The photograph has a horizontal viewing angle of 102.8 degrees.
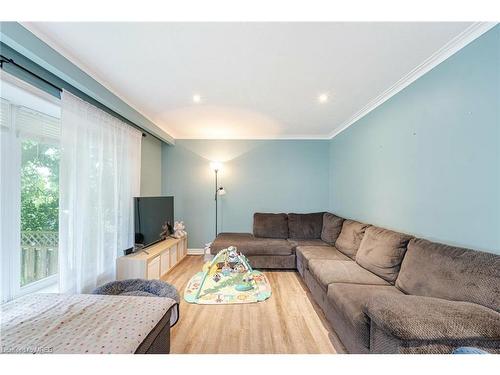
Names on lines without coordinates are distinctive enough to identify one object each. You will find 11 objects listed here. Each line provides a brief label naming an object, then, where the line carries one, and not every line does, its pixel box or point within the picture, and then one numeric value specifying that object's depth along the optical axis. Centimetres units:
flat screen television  298
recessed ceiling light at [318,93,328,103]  243
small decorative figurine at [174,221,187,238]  391
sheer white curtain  198
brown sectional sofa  97
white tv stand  266
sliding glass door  168
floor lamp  417
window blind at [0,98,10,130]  165
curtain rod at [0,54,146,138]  141
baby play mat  248
